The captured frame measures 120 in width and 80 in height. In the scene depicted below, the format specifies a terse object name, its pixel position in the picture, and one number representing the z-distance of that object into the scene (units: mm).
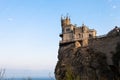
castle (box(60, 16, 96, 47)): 61875
